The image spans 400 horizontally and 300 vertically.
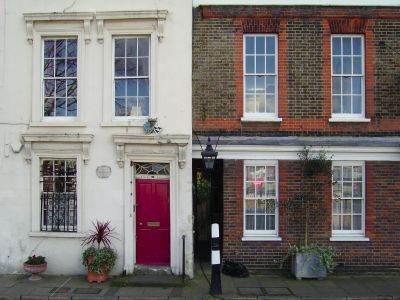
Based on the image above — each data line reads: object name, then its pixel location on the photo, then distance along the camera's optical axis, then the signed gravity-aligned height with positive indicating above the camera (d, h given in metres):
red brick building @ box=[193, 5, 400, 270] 10.30 +0.73
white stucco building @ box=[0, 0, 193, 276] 10.05 +0.53
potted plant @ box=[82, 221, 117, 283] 9.41 -2.26
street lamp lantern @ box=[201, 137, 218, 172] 8.99 -0.07
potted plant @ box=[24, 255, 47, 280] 9.60 -2.56
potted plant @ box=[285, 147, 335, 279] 9.73 -1.36
